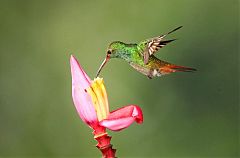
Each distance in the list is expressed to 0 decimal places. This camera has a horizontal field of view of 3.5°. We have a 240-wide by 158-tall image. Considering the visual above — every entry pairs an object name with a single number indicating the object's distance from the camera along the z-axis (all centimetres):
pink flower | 398
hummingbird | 424
